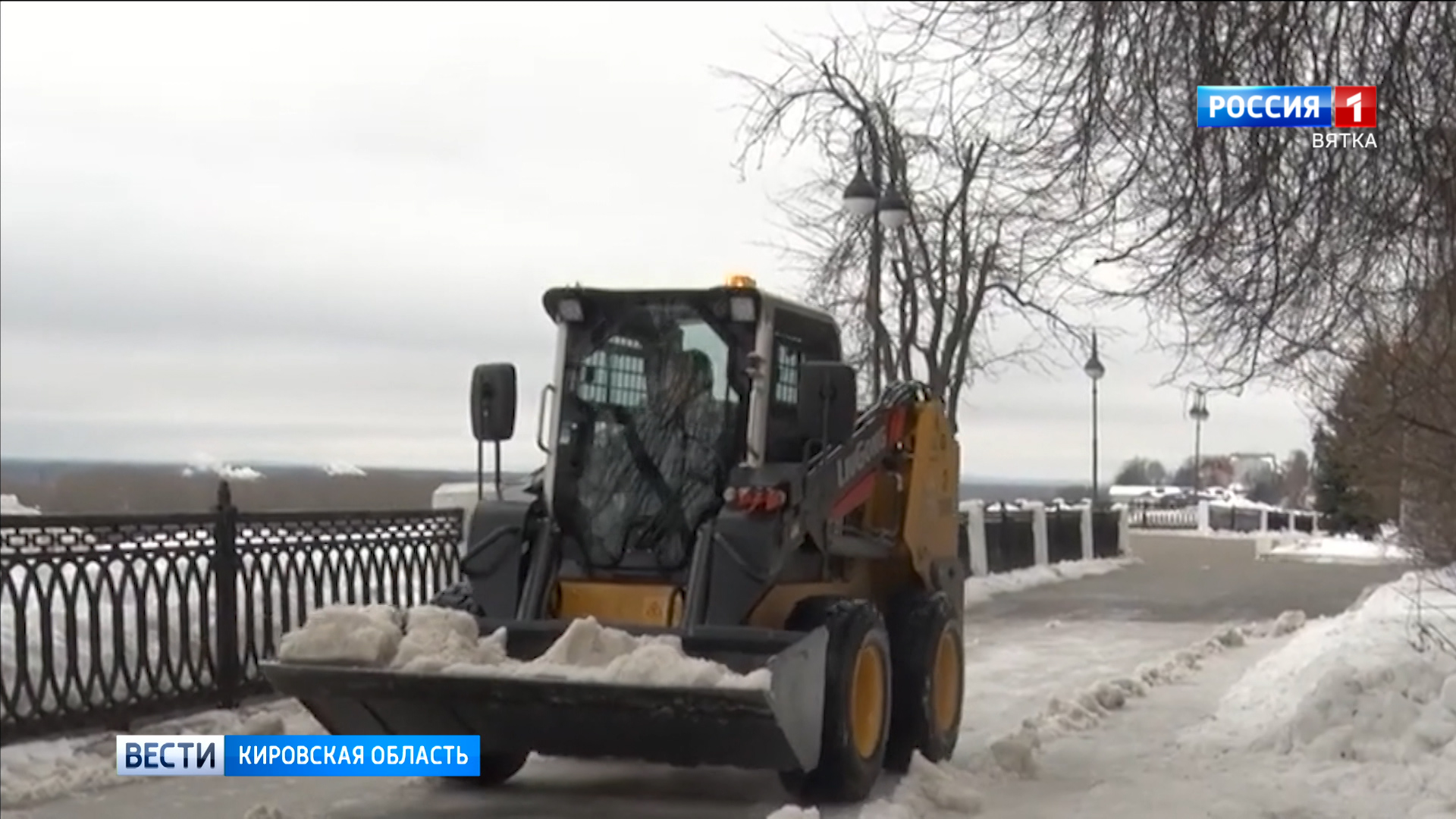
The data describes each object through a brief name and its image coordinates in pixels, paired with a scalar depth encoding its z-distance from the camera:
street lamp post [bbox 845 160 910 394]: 18.05
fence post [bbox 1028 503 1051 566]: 28.38
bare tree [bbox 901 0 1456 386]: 9.08
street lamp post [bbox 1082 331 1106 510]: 31.77
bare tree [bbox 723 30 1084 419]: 21.75
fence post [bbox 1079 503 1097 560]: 31.20
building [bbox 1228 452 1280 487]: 85.38
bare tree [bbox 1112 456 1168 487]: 102.94
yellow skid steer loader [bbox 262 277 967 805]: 7.78
